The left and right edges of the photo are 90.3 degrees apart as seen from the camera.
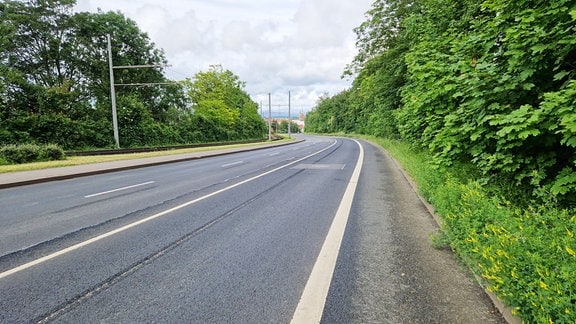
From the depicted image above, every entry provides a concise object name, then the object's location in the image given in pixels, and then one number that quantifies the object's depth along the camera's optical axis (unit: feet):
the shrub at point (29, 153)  49.52
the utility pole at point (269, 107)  144.97
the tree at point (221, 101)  154.40
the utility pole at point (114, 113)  72.01
